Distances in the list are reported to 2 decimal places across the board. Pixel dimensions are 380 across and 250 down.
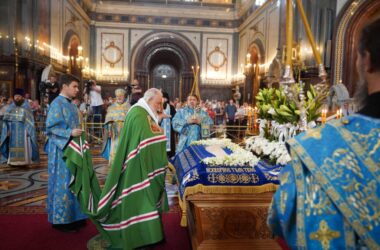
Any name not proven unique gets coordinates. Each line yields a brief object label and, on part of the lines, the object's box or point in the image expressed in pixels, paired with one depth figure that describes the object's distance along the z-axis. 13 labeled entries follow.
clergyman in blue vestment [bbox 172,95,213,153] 6.10
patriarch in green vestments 3.06
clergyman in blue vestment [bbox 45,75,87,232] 3.70
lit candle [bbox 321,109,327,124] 2.89
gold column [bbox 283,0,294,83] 2.46
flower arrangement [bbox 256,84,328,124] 2.78
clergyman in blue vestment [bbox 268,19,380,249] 1.11
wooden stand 3.02
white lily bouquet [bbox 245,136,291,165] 3.09
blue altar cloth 2.97
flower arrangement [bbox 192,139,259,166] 3.20
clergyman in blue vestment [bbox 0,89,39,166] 7.57
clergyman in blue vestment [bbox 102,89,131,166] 6.72
